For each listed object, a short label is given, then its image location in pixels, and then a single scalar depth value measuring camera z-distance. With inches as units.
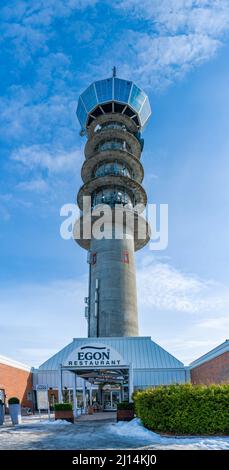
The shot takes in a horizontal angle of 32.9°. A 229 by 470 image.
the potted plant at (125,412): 805.3
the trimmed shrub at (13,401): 852.7
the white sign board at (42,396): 1164.2
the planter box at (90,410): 1140.1
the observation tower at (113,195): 1579.7
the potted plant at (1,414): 827.4
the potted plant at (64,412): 852.0
